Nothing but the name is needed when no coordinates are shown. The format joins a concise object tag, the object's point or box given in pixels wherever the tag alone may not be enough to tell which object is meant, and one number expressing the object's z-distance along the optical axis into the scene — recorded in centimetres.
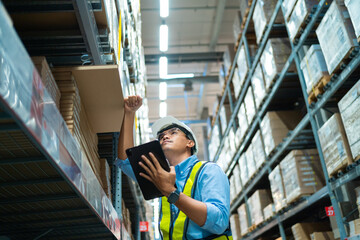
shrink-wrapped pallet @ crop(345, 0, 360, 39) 355
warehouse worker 173
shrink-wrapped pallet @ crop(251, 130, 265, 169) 663
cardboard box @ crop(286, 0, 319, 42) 478
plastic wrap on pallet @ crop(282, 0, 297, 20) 526
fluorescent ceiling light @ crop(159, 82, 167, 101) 1380
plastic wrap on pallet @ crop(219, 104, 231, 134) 958
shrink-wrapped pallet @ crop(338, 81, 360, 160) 364
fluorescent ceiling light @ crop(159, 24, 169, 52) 1023
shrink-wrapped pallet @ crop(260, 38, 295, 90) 584
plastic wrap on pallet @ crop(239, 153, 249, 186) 778
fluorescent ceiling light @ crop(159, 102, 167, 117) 1562
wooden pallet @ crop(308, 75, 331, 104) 440
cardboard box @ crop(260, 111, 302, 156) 609
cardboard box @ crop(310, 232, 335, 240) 488
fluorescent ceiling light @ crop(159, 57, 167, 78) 1202
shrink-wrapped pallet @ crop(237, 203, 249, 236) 796
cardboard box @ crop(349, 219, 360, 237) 383
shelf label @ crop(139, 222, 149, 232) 694
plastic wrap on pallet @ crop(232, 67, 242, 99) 809
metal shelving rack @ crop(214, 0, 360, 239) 414
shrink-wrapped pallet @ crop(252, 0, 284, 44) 621
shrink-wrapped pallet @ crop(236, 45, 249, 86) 747
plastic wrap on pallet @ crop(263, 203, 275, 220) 627
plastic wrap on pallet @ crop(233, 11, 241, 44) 823
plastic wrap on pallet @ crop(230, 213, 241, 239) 868
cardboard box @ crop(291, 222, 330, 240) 526
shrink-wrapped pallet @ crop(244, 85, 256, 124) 710
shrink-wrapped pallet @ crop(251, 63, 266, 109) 644
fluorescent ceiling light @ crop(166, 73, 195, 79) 1379
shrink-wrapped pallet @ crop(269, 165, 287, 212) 577
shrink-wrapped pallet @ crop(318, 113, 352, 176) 399
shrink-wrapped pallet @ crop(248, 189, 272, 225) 688
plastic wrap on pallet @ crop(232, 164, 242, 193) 847
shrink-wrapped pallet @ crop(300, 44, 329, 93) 450
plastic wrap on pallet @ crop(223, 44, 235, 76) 892
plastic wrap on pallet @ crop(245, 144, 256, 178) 723
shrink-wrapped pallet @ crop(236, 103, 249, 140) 763
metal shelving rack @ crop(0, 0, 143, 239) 106
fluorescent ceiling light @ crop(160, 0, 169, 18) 952
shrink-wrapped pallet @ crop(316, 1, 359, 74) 383
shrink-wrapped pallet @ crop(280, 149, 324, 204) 517
